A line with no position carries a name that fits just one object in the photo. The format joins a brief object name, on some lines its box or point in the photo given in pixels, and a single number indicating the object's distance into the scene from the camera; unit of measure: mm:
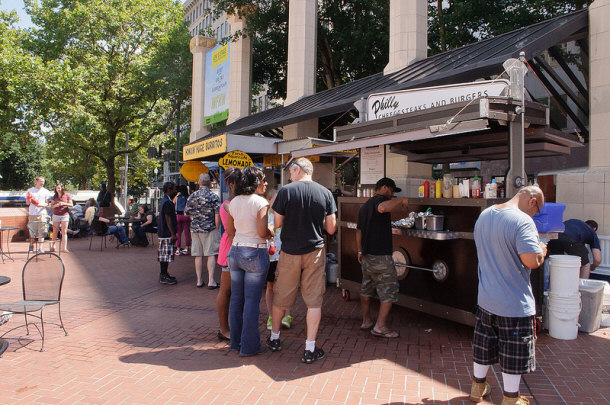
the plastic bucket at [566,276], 4926
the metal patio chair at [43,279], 4816
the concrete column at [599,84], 7215
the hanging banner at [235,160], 9609
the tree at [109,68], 23391
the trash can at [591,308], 5164
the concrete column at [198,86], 20812
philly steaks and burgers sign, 4789
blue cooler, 4914
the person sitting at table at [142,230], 13312
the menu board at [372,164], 6582
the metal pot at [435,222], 4980
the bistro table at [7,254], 10675
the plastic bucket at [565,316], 4875
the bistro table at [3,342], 4286
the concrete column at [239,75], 18125
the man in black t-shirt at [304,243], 4172
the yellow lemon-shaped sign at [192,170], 13078
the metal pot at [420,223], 5094
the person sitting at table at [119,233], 13359
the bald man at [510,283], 3047
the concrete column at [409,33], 10680
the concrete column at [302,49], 14453
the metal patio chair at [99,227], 15031
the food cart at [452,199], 4547
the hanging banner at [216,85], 18812
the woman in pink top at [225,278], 4645
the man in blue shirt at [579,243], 5895
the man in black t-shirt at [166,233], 7586
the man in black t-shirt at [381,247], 4891
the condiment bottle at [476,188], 5018
